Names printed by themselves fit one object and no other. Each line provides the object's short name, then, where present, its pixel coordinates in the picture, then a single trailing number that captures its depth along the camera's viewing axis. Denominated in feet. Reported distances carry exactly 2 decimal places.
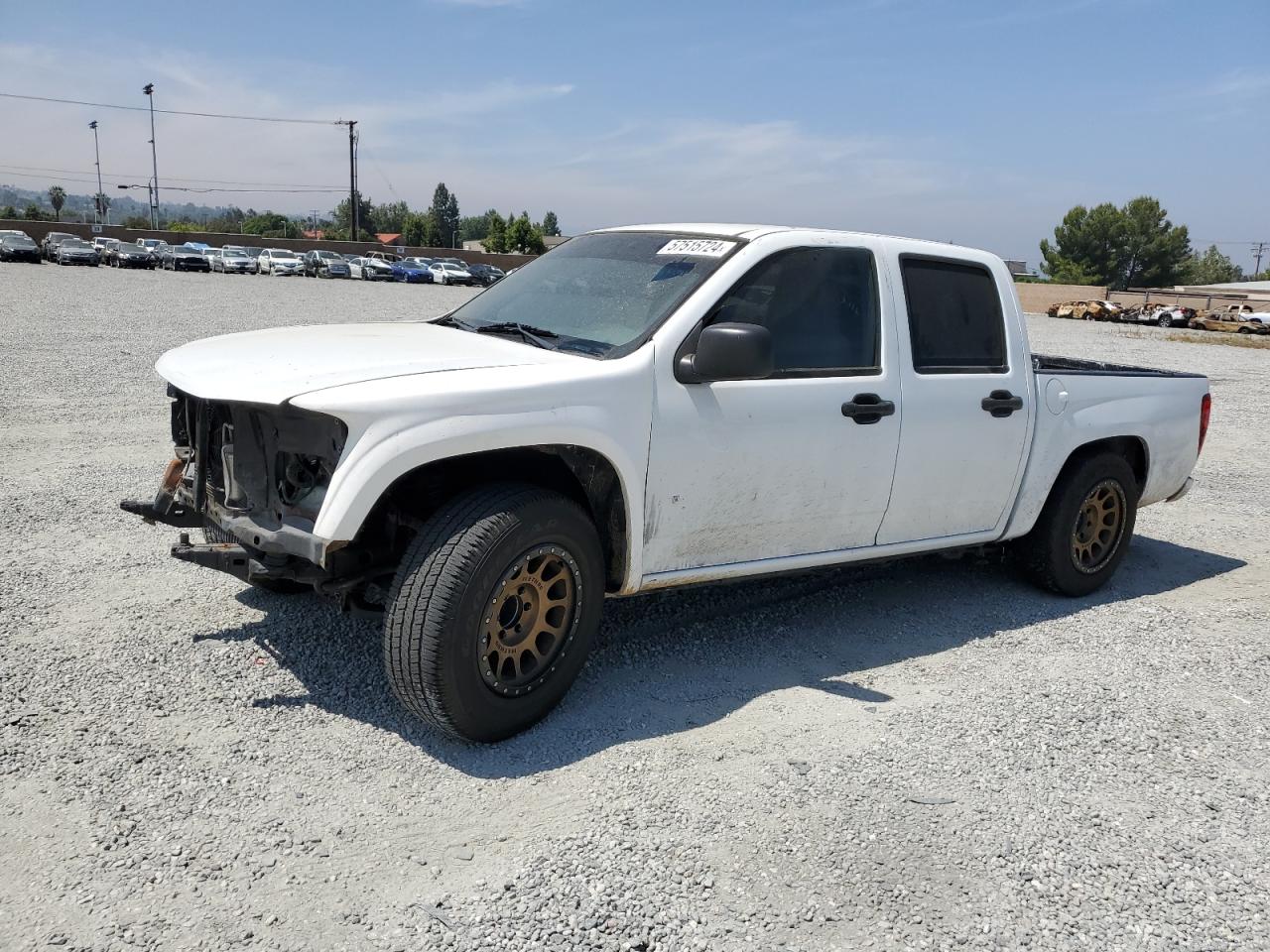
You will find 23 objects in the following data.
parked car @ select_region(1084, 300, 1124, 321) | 153.79
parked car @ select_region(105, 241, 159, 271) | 153.69
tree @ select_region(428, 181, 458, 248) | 496.68
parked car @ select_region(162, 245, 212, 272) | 156.15
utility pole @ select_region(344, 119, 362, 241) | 259.39
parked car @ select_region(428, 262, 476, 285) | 170.71
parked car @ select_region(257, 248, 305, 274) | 166.71
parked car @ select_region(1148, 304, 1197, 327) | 142.92
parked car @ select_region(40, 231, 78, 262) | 157.48
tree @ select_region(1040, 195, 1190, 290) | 313.12
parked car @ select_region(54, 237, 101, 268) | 144.90
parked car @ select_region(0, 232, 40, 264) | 141.49
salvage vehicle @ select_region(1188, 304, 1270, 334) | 133.39
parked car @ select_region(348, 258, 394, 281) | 171.32
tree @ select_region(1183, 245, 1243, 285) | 404.57
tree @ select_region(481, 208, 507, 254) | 291.38
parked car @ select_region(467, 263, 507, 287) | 176.24
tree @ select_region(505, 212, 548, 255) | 281.11
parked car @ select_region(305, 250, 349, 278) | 169.89
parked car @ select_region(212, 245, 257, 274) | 162.30
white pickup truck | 11.16
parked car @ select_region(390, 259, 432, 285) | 174.09
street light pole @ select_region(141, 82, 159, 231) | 305.32
